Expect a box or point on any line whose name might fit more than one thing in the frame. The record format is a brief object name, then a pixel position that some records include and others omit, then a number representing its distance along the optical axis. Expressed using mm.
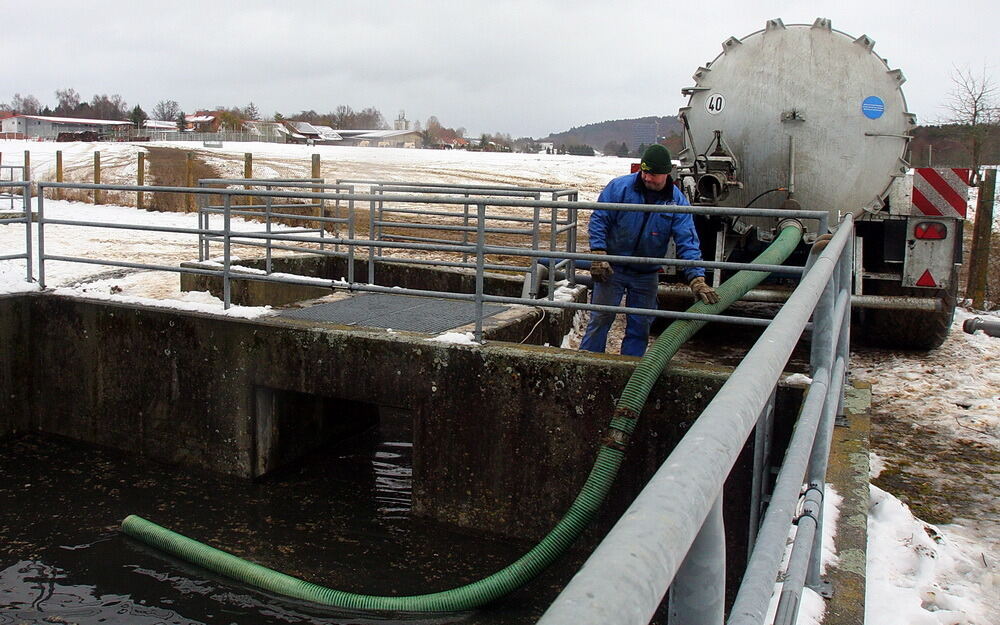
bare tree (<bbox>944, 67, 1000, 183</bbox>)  18594
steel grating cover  6488
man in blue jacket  5793
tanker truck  7887
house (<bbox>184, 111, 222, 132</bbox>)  94850
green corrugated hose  4652
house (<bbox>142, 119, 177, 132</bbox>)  112500
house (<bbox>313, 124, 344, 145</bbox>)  105862
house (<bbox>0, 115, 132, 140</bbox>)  117500
